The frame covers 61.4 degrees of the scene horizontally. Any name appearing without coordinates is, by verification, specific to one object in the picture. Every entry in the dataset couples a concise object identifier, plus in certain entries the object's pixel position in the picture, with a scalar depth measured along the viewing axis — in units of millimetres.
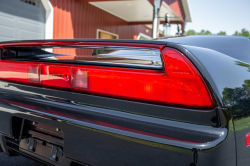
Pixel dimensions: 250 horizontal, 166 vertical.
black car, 880
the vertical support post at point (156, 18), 7820
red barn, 5399
